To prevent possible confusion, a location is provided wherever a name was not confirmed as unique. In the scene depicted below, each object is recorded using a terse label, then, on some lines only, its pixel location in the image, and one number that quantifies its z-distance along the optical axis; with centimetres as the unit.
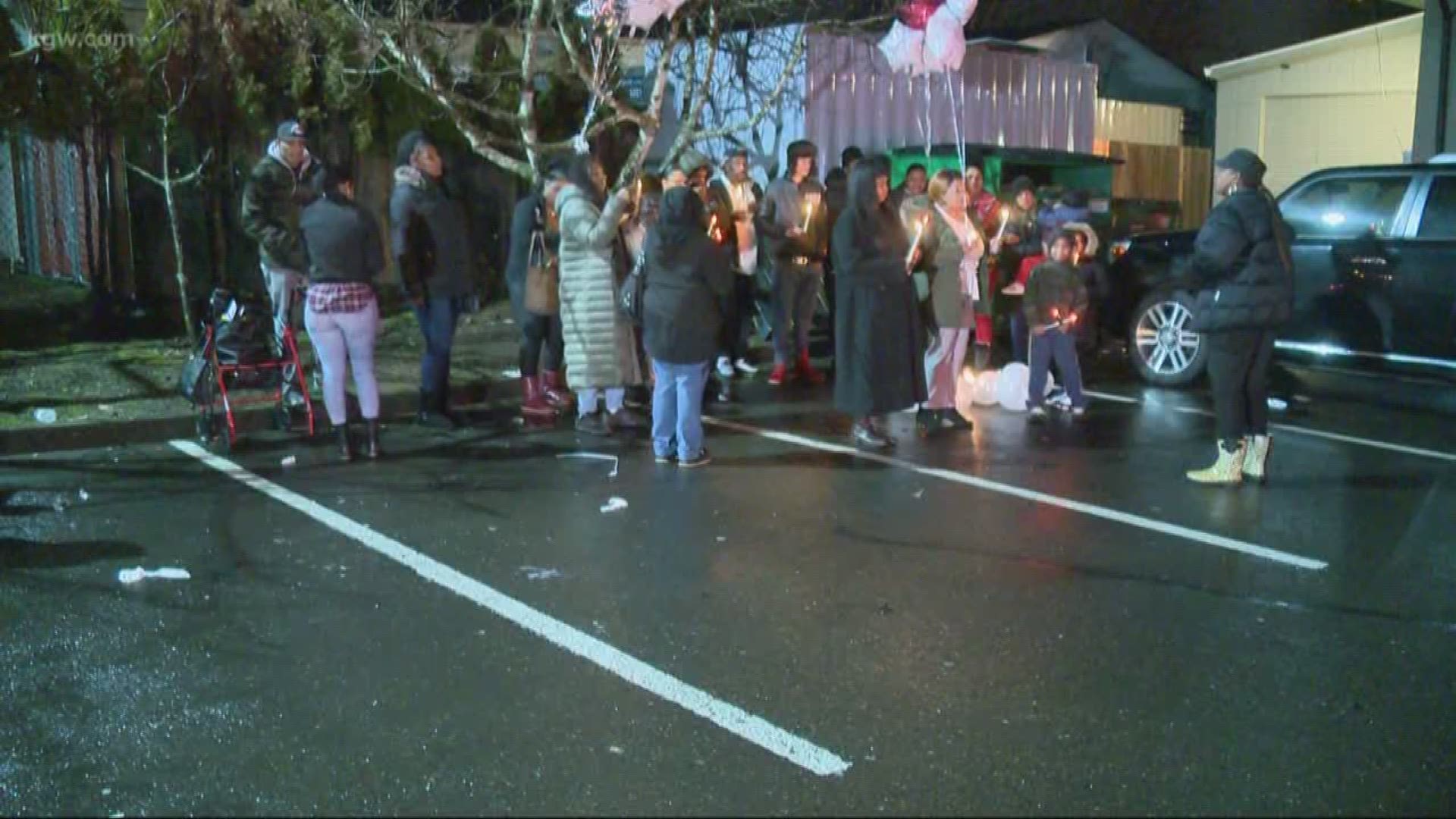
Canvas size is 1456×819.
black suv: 983
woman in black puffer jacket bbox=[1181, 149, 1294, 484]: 725
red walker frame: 836
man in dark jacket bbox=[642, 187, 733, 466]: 769
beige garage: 1989
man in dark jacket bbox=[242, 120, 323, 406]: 869
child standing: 938
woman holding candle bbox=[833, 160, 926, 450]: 810
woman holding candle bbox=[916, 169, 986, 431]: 895
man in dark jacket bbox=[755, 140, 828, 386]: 1081
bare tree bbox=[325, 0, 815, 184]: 1202
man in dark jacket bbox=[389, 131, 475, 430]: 885
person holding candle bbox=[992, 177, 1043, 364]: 1138
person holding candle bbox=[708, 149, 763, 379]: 1002
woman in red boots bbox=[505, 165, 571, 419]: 919
